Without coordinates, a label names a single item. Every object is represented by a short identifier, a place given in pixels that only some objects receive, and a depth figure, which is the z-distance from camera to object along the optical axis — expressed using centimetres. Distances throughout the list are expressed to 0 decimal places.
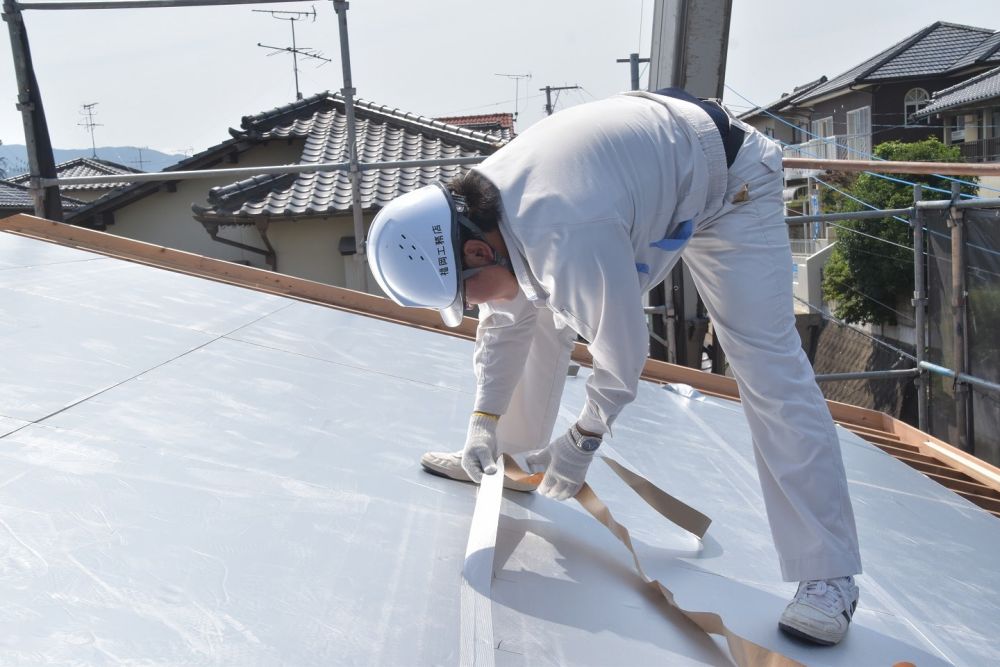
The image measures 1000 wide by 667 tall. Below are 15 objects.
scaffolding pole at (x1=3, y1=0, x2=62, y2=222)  403
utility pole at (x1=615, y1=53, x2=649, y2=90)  995
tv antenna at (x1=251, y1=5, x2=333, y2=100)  1071
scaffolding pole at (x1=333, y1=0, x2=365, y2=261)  443
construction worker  139
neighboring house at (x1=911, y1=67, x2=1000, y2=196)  1619
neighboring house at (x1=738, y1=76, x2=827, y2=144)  2372
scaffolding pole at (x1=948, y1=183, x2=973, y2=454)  444
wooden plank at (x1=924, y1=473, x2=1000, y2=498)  257
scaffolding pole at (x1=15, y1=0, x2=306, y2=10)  405
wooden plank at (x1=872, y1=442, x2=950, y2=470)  279
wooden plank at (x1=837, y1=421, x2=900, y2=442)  300
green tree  1422
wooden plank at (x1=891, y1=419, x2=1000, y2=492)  269
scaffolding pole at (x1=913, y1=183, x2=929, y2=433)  466
